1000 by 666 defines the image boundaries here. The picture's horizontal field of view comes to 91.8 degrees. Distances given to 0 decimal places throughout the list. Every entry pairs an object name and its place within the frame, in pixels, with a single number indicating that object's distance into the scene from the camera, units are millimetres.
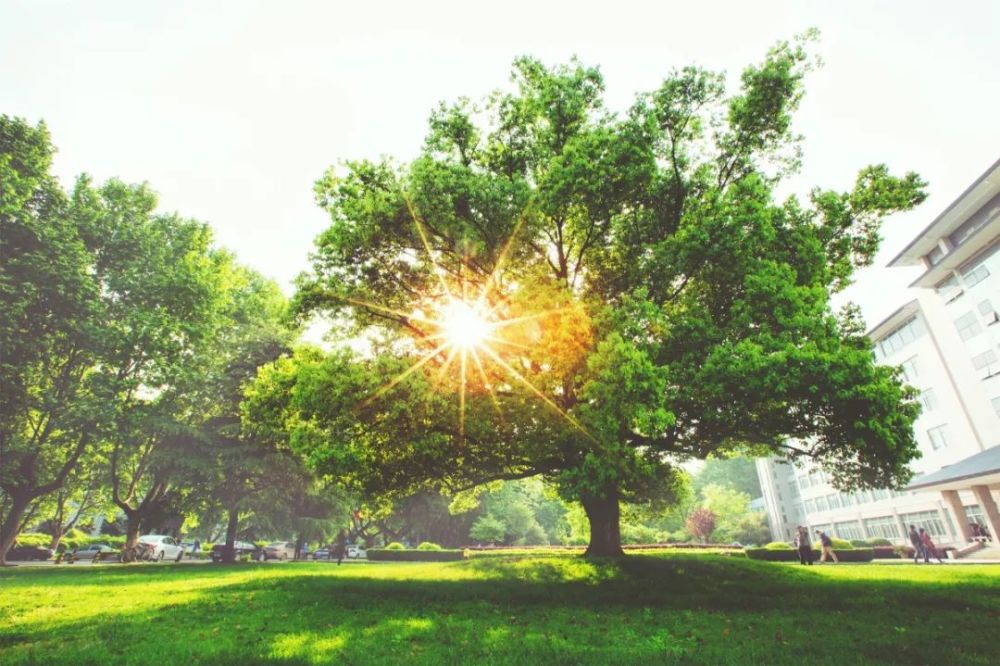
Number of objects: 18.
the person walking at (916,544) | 28589
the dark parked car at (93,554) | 38241
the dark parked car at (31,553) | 40438
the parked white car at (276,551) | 47125
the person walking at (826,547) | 27759
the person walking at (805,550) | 23625
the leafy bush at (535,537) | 72062
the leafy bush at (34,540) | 41219
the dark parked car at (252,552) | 45706
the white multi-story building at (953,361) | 38000
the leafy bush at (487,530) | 59094
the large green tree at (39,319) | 22859
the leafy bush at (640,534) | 64375
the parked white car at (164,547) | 35469
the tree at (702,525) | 73062
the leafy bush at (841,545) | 31297
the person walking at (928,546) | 27928
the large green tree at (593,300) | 11570
